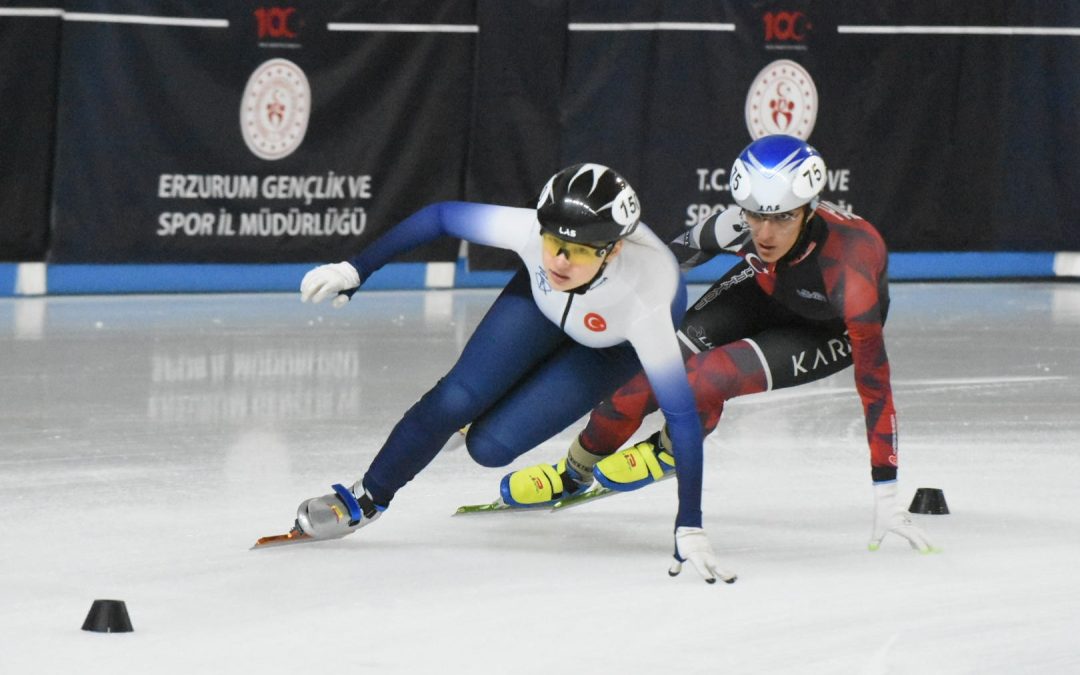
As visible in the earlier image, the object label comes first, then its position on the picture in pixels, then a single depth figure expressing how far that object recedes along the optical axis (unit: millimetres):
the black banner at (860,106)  22734
